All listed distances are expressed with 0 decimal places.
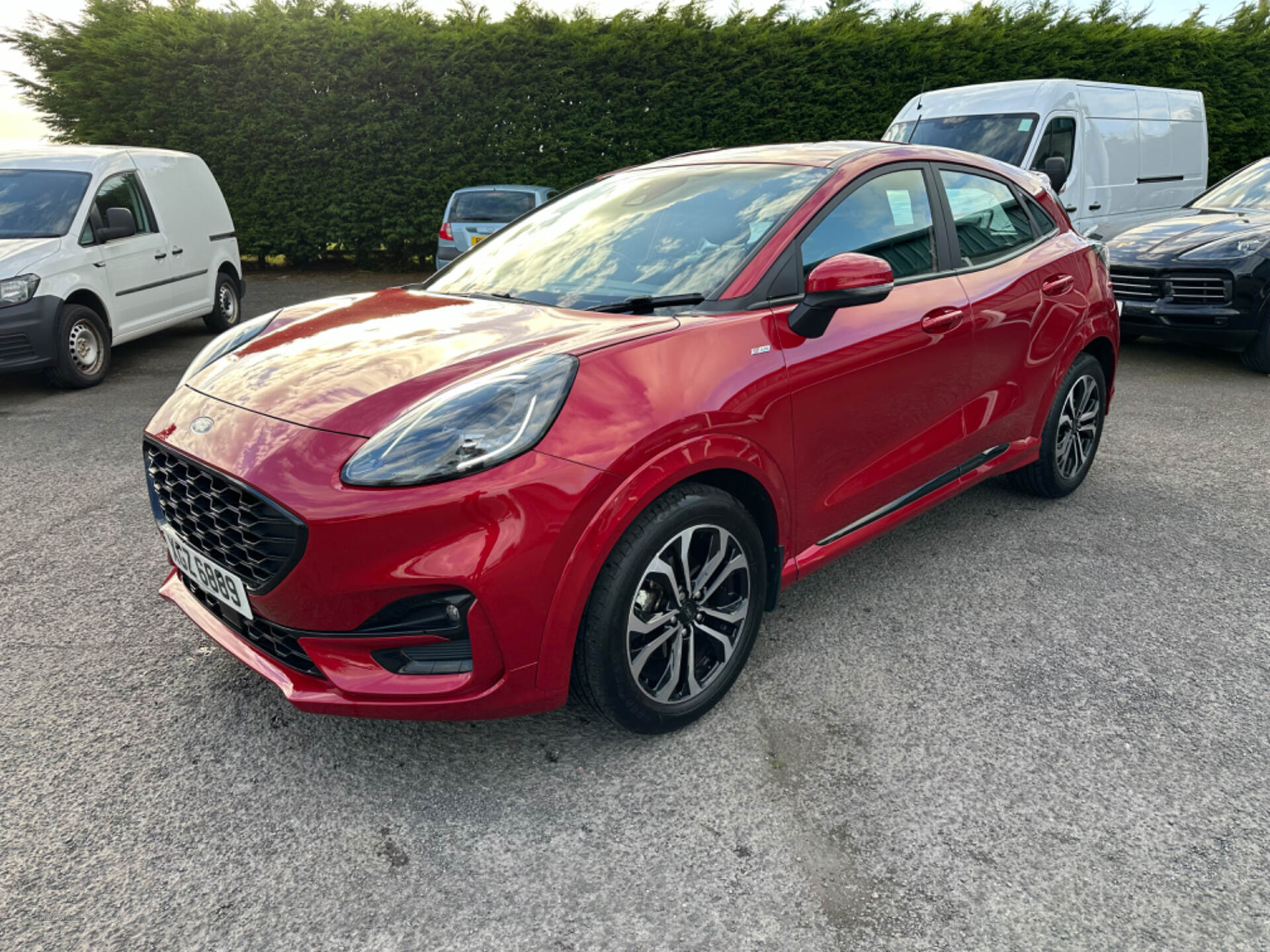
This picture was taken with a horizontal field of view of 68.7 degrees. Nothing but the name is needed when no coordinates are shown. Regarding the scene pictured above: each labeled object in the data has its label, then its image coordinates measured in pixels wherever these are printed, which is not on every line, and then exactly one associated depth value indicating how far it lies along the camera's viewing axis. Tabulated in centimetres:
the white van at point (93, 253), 678
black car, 693
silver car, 1067
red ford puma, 219
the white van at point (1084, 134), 904
